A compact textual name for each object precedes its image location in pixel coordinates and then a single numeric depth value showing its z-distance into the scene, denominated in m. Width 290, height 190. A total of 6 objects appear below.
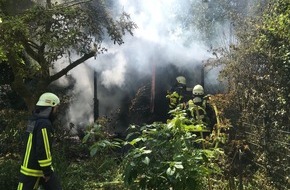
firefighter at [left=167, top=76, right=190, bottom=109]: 6.42
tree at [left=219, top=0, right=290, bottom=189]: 3.48
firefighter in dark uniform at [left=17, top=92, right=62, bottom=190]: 3.03
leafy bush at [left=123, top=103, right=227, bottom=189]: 2.52
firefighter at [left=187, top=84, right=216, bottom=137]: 4.69
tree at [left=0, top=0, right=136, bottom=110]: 4.32
